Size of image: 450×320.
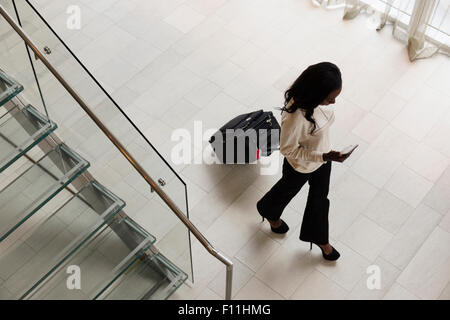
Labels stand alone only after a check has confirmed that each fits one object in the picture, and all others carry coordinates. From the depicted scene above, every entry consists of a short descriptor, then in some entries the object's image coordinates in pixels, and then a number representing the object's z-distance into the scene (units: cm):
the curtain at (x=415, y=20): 564
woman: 335
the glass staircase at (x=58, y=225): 374
